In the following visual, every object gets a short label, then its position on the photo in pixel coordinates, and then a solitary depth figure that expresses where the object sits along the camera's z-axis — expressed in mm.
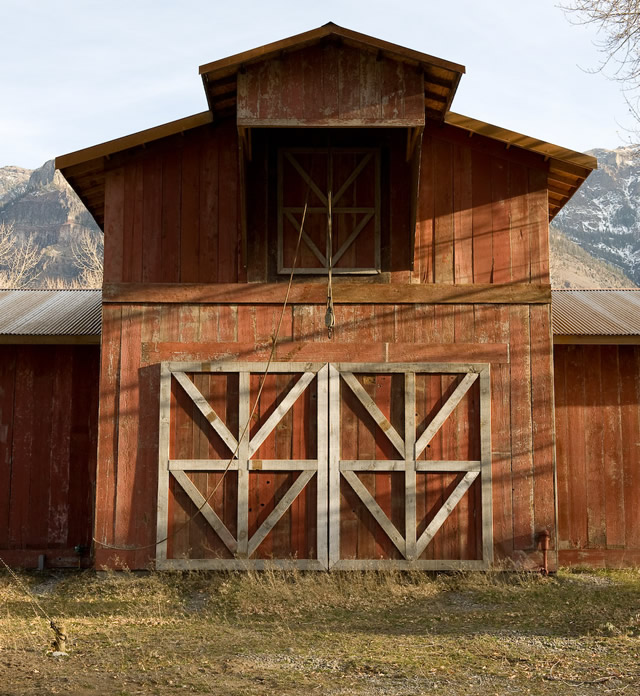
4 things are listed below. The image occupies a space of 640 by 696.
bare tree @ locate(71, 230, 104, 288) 43938
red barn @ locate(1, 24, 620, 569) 10789
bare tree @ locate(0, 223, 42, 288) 45025
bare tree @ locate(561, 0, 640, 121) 11320
